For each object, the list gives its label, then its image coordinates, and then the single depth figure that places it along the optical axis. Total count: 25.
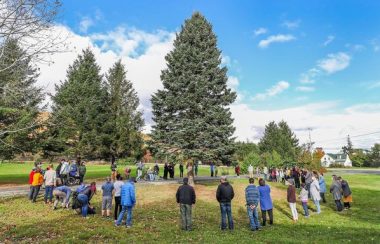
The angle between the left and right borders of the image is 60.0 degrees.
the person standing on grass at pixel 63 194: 16.25
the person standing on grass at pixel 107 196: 14.70
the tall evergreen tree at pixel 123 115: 41.66
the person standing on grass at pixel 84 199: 14.73
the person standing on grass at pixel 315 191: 17.89
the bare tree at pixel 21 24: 13.34
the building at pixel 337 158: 141.30
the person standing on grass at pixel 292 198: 15.83
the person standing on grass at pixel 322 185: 21.83
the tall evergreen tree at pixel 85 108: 37.12
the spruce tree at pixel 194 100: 26.19
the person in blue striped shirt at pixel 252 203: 13.24
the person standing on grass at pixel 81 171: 23.81
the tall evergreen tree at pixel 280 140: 71.00
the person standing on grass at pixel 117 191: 13.95
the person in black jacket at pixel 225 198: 12.95
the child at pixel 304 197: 16.64
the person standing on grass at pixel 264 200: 14.38
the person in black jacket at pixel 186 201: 12.70
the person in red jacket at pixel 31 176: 18.05
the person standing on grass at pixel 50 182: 17.56
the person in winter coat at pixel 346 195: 19.28
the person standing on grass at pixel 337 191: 18.70
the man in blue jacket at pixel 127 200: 12.83
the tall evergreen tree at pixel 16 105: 14.45
